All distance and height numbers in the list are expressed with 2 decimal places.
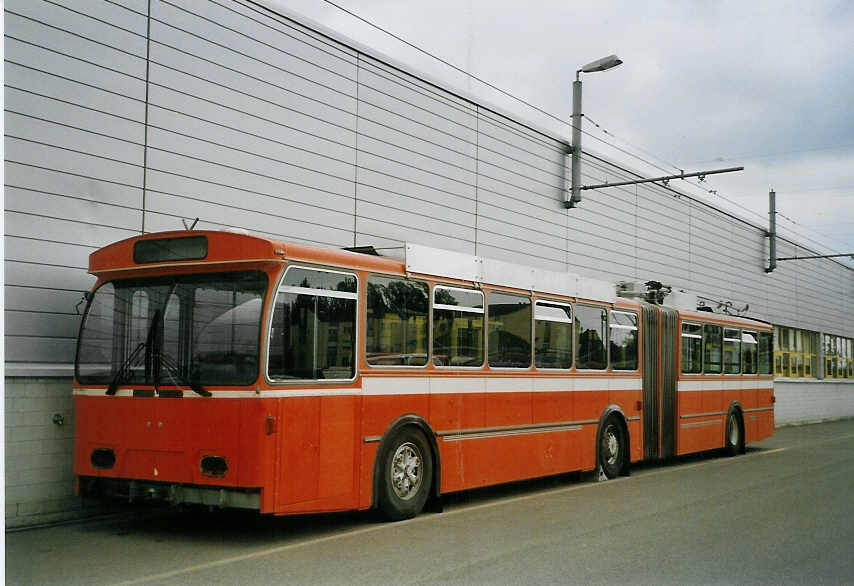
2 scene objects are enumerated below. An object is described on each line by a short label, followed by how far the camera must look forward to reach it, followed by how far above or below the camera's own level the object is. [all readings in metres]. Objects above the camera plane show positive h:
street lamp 20.77 +4.81
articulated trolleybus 8.53 -0.16
